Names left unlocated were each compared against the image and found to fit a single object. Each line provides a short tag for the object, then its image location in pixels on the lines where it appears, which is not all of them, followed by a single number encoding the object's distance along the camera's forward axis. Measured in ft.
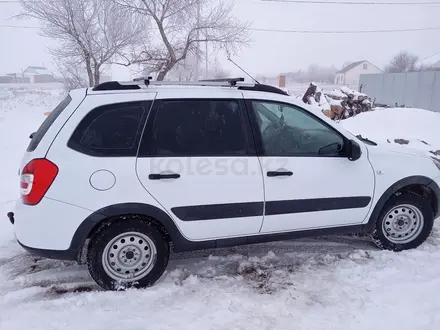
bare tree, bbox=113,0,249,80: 64.08
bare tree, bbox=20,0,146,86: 58.54
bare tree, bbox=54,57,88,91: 64.85
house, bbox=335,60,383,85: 260.83
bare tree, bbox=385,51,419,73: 207.41
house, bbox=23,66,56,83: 257.34
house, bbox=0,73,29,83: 236.63
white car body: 9.98
